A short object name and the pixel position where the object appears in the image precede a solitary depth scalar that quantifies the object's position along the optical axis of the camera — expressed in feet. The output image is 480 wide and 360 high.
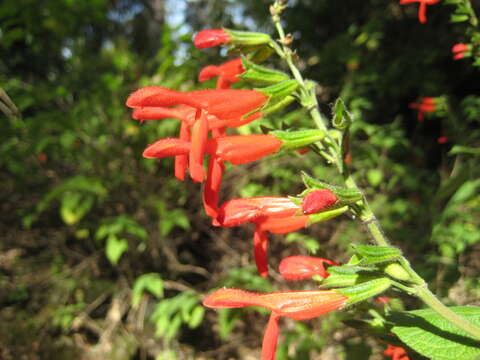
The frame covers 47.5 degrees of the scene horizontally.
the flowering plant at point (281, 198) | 0.32
